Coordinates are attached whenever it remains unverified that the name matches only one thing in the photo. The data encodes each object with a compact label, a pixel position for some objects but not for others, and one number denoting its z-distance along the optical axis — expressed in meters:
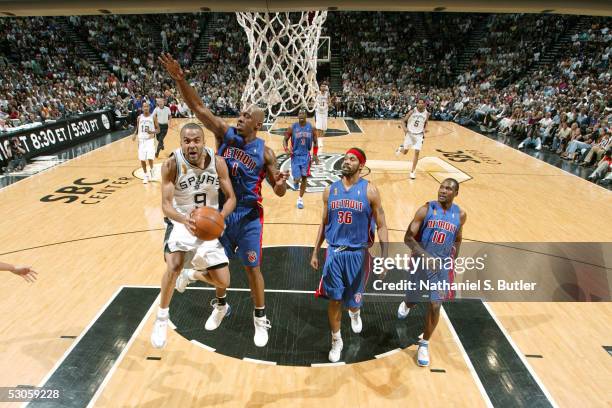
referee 11.11
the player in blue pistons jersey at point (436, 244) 4.00
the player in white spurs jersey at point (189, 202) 3.48
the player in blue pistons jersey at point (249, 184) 3.96
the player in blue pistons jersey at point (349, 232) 3.85
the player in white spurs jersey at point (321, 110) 13.80
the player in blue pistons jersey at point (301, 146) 8.15
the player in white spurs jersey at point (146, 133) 9.47
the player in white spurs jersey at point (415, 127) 10.33
